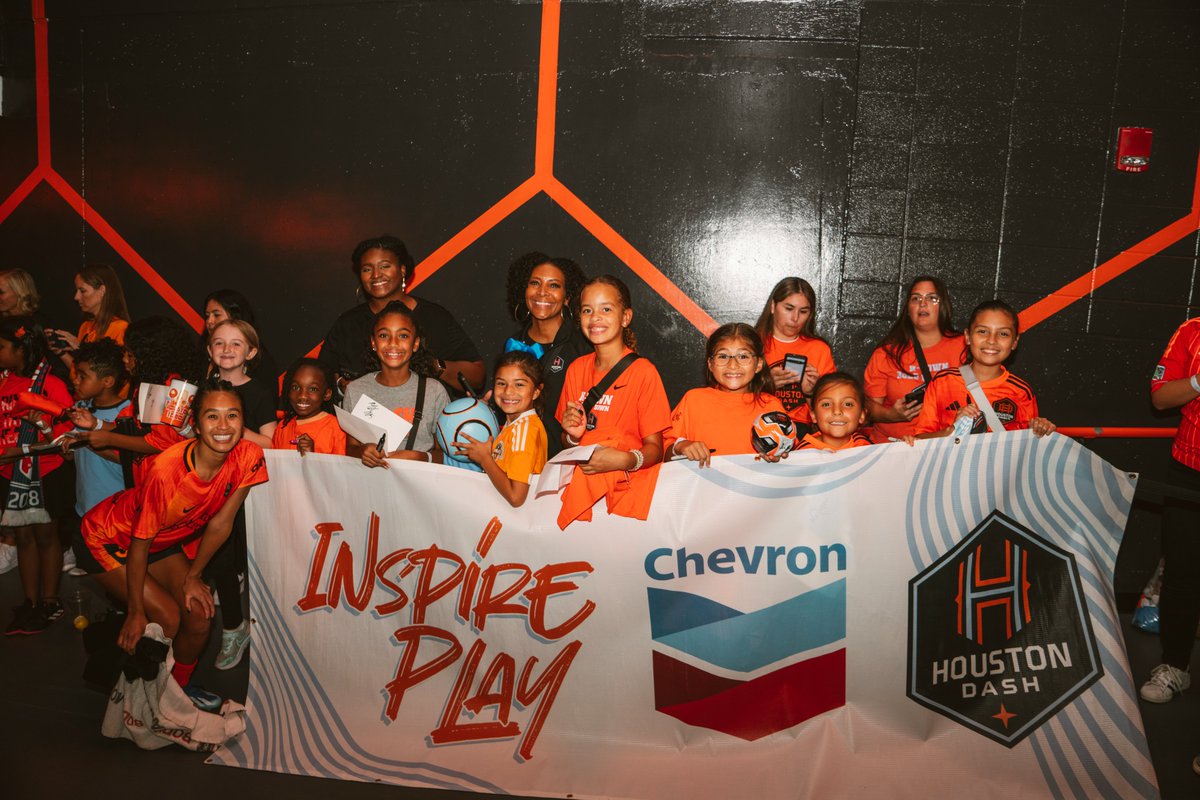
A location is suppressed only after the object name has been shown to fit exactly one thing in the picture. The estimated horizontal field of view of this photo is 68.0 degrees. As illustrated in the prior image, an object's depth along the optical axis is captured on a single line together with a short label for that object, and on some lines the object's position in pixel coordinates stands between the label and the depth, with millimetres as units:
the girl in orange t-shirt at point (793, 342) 4289
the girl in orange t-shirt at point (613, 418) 3383
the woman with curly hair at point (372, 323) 4676
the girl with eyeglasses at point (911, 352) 4488
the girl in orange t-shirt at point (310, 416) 4062
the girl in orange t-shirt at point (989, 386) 3781
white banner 3225
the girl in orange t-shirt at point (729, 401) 3623
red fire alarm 5152
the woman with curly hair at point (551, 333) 4141
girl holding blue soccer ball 3453
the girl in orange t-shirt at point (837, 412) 3580
